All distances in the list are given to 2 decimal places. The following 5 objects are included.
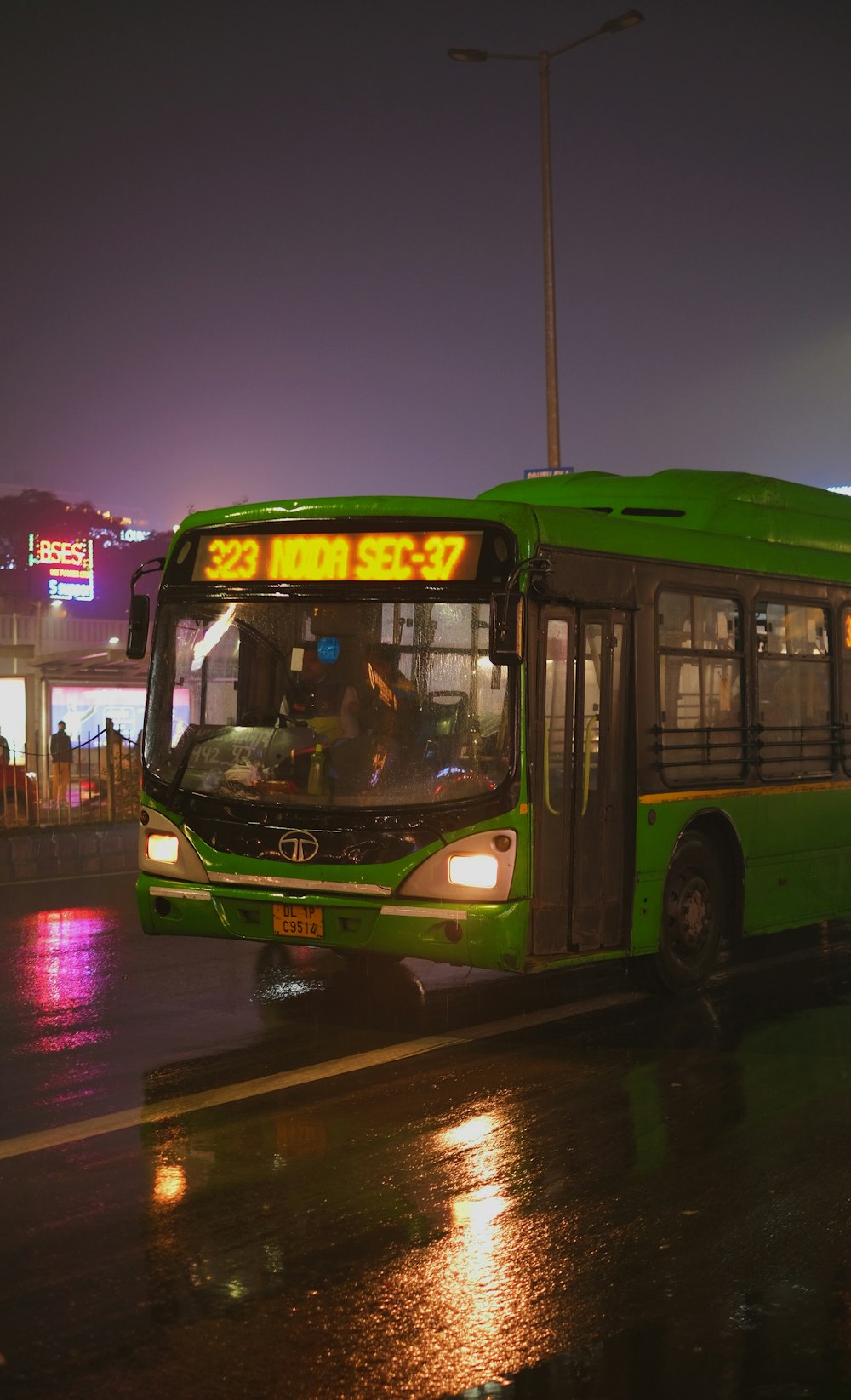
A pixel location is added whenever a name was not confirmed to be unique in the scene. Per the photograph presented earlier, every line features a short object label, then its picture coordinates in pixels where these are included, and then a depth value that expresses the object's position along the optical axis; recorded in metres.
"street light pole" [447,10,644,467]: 25.25
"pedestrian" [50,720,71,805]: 21.19
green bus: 8.62
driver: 8.93
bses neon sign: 51.69
